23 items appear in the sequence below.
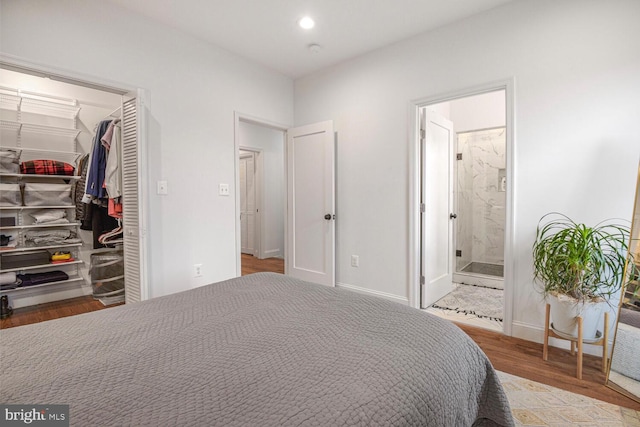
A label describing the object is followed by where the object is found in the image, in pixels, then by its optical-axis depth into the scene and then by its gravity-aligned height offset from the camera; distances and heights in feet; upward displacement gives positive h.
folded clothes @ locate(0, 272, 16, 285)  9.51 -2.32
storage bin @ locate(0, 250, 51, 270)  10.01 -1.85
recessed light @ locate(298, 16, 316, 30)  8.58 +5.15
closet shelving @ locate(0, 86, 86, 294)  10.15 +2.17
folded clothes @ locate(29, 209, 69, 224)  10.66 -0.39
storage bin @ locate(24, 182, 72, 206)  10.48 +0.37
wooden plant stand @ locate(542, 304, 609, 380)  6.27 -3.04
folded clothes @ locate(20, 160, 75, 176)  10.37 +1.30
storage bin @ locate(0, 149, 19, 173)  9.73 +1.42
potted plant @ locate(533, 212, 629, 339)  6.34 -1.57
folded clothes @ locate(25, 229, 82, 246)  10.63 -1.18
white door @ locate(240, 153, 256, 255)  19.71 -0.05
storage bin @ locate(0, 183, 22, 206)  9.83 +0.35
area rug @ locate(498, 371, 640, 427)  5.00 -3.67
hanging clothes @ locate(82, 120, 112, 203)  9.63 +1.08
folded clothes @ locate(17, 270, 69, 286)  10.19 -2.53
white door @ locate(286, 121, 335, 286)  11.45 -0.05
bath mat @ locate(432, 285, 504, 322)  9.95 -3.66
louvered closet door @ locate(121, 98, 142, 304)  7.93 +0.09
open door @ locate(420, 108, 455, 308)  9.97 -0.21
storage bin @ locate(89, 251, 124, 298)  10.89 -2.49
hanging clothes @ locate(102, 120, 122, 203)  8.98 +1.00
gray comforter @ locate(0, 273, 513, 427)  2.24 -1.49
